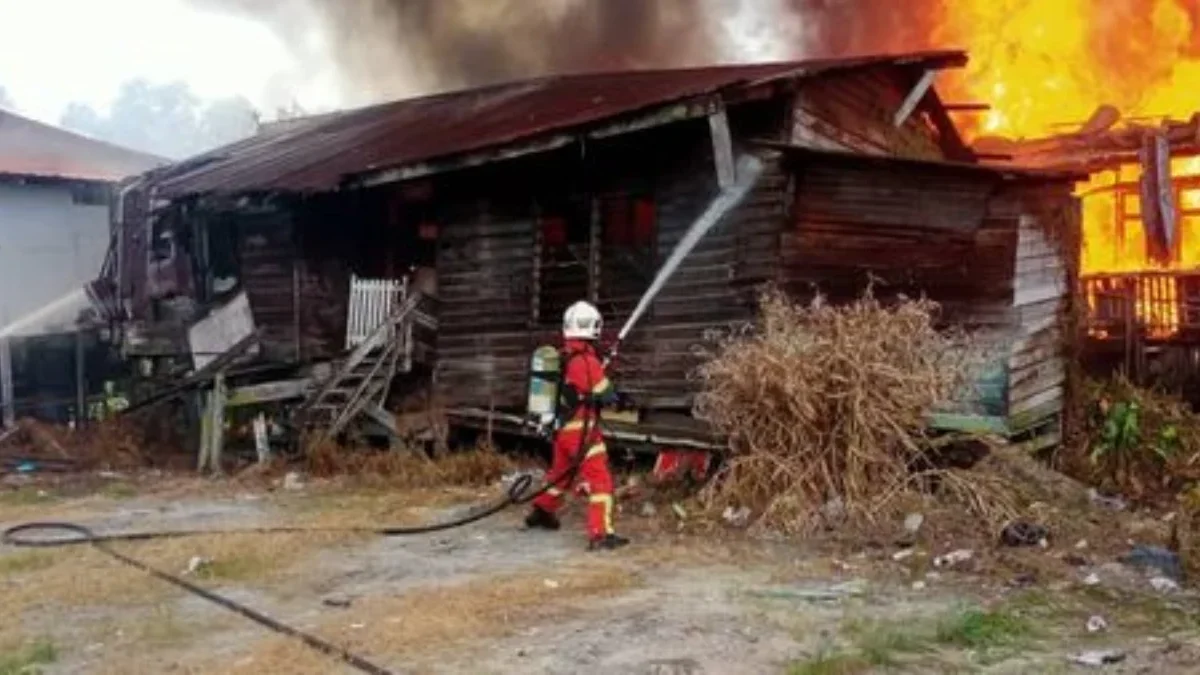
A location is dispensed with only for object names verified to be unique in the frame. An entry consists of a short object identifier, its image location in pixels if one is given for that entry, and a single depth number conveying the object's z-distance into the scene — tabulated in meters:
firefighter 8.70
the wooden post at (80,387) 18.75
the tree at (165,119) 67.31
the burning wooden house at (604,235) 11.14
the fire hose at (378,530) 6.45
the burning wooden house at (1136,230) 15.03
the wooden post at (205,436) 13.73
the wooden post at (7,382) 18.59
